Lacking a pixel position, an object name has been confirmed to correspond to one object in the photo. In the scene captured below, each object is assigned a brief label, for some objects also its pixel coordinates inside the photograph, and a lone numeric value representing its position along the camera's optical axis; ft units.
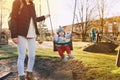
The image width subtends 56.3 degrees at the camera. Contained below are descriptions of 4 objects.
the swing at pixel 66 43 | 11.97
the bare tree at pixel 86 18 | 52.69
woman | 7.22
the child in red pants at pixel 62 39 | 11.93
